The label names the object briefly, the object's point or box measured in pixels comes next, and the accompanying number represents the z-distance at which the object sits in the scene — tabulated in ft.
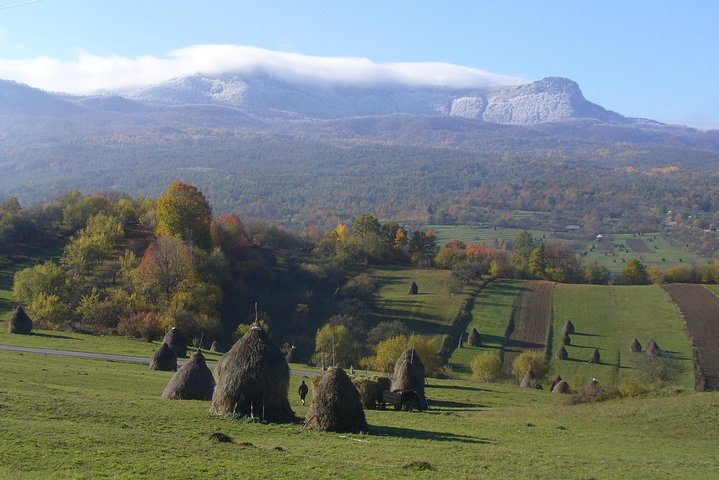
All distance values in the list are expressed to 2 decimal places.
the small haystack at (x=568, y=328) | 269.25
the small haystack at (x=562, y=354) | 242.97
